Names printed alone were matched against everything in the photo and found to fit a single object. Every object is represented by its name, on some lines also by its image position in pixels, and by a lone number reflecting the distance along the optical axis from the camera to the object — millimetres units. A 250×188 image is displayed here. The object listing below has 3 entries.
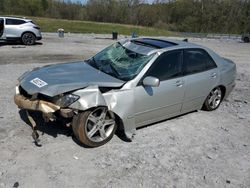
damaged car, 2651
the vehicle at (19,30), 9906
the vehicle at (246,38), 21737
